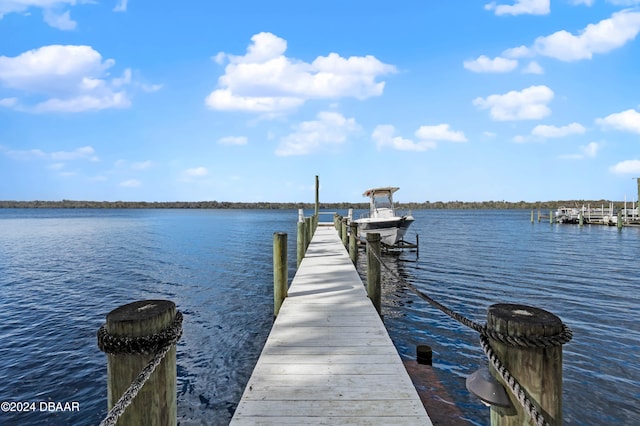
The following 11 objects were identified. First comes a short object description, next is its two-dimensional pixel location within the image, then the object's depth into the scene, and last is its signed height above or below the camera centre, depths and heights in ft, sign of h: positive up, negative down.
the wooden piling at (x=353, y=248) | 37.60 -4.37
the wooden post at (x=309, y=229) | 54.80 -3.35
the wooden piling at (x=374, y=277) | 22.56 -4.55
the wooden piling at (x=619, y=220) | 118.01 -3.87
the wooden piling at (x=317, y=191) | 92.73 +4.85
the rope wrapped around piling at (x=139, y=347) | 5.57 -2.38
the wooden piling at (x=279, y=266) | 22.99 -3.89
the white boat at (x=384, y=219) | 65.57 -2.02
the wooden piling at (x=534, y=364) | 5.02 -2.33
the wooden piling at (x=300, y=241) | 38.40 -3.71
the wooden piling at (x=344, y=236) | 48.63 -4.06
